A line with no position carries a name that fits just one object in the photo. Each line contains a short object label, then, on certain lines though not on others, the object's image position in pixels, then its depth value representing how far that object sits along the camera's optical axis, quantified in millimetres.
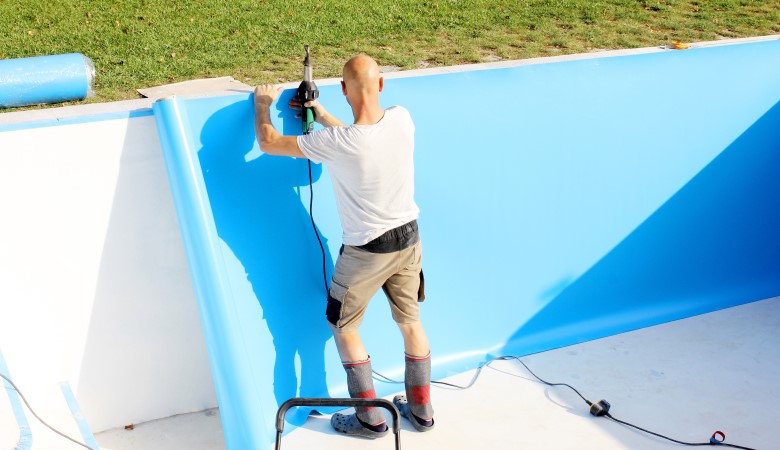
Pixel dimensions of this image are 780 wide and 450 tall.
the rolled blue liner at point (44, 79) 5633
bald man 3707
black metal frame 3051
